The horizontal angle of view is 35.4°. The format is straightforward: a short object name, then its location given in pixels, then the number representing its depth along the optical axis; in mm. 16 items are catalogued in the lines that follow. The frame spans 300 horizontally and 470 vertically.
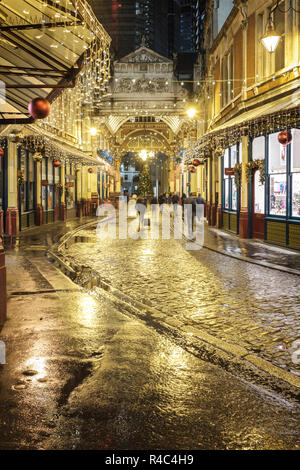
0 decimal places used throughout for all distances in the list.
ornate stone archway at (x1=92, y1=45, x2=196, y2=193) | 35394
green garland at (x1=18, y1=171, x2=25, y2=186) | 20469
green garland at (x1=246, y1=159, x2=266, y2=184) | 16359
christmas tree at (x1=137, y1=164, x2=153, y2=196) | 72000
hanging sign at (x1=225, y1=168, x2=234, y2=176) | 19172
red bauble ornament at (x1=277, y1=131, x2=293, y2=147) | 13055
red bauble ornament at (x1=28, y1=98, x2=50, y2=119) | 9344
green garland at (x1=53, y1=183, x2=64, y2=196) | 28684
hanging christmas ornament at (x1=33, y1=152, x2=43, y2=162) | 21766
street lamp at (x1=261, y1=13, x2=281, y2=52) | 11516
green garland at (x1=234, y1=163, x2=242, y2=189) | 18500
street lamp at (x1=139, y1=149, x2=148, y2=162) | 53181
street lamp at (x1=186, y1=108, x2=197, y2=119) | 23091
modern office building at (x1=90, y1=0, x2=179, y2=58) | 99875
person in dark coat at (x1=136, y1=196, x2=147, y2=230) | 22566
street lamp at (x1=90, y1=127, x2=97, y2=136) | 36531
